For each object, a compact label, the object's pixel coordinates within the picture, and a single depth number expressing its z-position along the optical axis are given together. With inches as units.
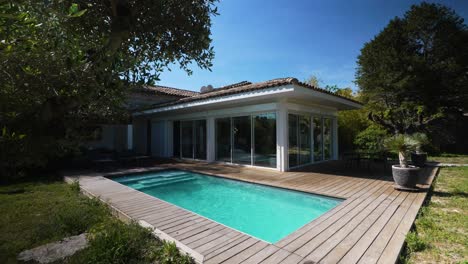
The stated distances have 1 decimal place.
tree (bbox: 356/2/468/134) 620.1
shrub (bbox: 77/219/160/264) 120.4
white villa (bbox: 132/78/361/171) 375.4
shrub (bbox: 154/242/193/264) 121.5
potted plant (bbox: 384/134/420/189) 245.3
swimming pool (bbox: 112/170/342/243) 210.5
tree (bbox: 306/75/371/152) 660.1
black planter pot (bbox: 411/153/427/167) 404.5
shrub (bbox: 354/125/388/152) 514.1
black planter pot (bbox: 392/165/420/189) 244.7
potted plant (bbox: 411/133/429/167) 404.5
